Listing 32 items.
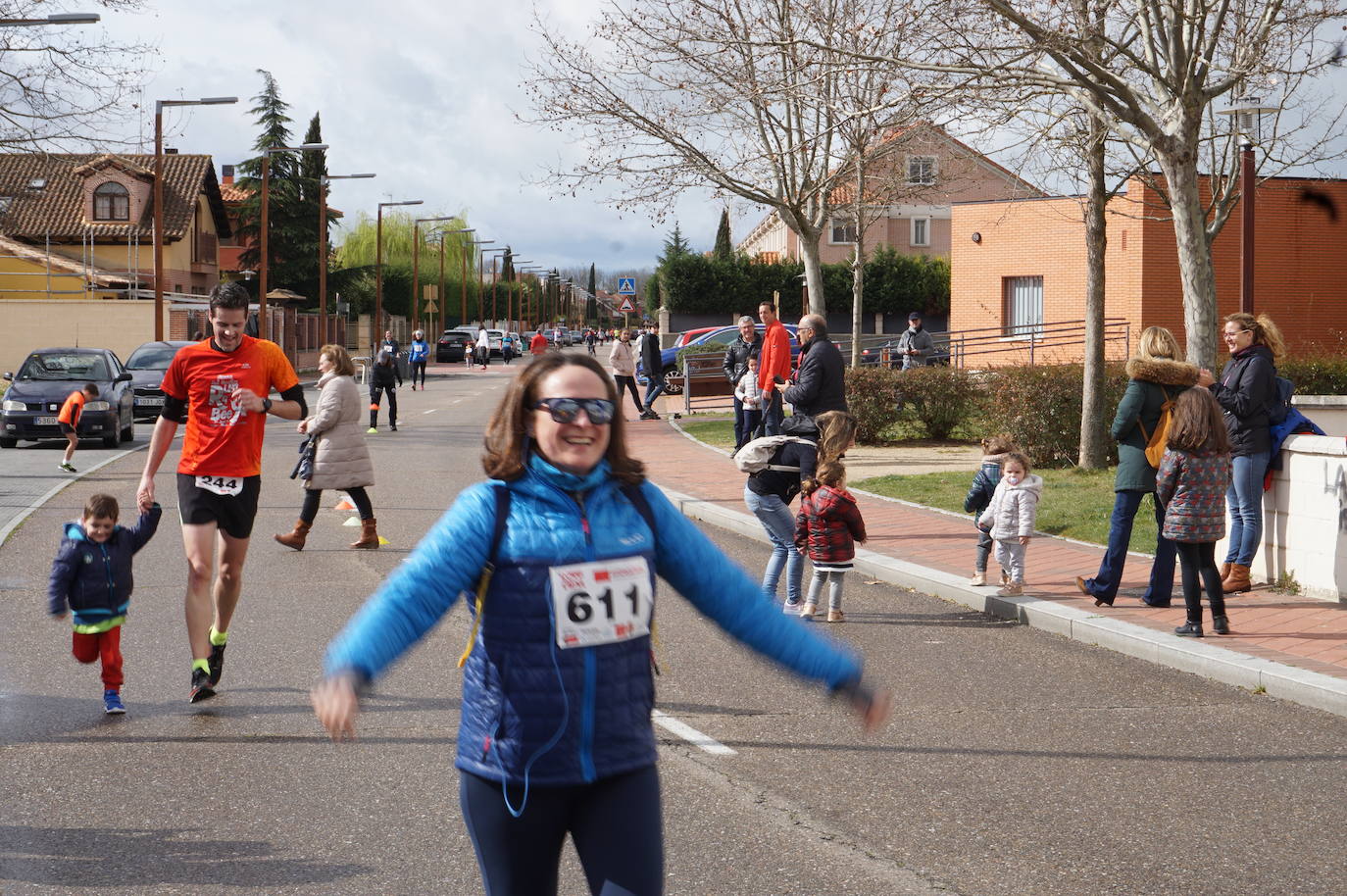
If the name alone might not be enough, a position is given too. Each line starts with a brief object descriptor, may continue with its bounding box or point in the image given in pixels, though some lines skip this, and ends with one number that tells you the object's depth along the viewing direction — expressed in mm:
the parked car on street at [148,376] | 27828
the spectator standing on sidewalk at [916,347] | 25016
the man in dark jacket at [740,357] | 19672
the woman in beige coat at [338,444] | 11531
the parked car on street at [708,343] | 38719
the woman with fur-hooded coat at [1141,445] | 8695
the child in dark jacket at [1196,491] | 8078
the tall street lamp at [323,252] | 51191
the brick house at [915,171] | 23359
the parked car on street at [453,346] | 72000
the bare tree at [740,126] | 20188
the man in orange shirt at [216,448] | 6508
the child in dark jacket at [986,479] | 9320
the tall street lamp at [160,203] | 29438
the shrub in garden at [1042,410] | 16219
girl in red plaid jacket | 8484
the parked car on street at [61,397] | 22562
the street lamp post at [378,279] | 56612
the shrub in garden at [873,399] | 19688
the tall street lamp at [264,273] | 40641
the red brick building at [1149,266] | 34844
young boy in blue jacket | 6293
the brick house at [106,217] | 64438
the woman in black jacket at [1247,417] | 9203
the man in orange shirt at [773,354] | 15930
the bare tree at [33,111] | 23188
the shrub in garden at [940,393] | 19719
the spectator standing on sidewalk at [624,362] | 27064
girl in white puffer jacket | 9109
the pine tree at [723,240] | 97375
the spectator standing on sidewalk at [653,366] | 27531
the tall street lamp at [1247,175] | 16109
